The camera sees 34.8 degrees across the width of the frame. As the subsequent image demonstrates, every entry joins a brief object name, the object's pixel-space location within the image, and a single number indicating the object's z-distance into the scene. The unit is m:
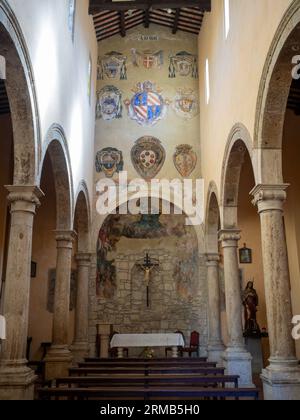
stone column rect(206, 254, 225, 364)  13.54
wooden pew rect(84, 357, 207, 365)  10.65
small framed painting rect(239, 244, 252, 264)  15.62
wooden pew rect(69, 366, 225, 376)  8.52
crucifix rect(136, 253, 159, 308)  15.95
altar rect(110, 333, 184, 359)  14.18
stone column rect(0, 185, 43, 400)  6.85
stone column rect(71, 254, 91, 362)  13.67
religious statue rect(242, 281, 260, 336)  13.84
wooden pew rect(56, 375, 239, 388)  7.46
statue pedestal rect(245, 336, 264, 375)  13.78
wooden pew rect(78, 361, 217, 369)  9.70
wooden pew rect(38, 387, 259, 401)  6.32
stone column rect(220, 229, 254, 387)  10.69
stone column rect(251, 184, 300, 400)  7.00
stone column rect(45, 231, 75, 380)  10.62
